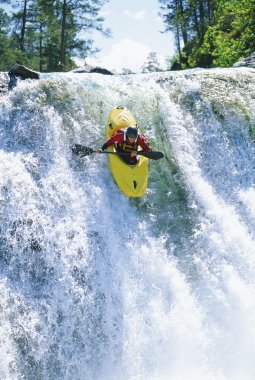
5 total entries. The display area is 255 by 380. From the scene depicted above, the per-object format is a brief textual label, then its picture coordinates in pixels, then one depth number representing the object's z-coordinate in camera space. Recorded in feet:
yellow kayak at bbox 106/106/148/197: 48.32
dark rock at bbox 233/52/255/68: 80.18
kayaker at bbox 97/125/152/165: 48.70
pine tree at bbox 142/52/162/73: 335.47
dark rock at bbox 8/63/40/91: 56.75
